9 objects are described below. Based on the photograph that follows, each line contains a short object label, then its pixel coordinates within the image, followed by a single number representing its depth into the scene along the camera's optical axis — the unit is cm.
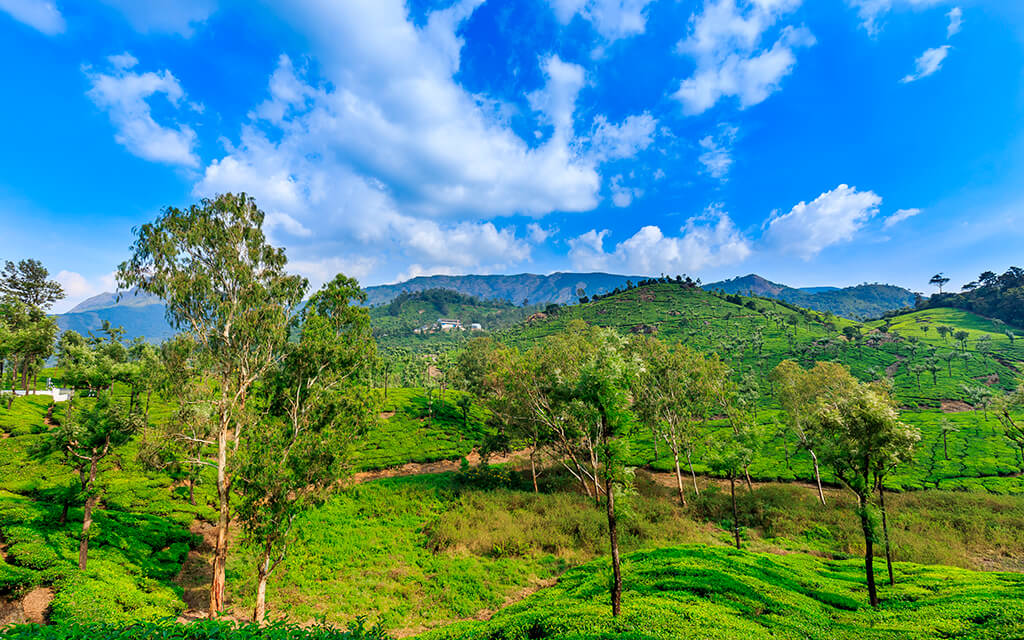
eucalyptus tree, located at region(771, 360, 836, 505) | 3594
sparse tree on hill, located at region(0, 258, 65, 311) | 6399
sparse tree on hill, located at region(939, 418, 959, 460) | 4149
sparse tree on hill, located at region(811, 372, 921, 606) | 1526
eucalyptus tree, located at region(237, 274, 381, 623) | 1620
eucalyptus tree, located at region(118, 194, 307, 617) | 1823
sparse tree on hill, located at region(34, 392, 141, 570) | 1673
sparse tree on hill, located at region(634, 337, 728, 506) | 3578
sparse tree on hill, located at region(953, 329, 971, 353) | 9269
